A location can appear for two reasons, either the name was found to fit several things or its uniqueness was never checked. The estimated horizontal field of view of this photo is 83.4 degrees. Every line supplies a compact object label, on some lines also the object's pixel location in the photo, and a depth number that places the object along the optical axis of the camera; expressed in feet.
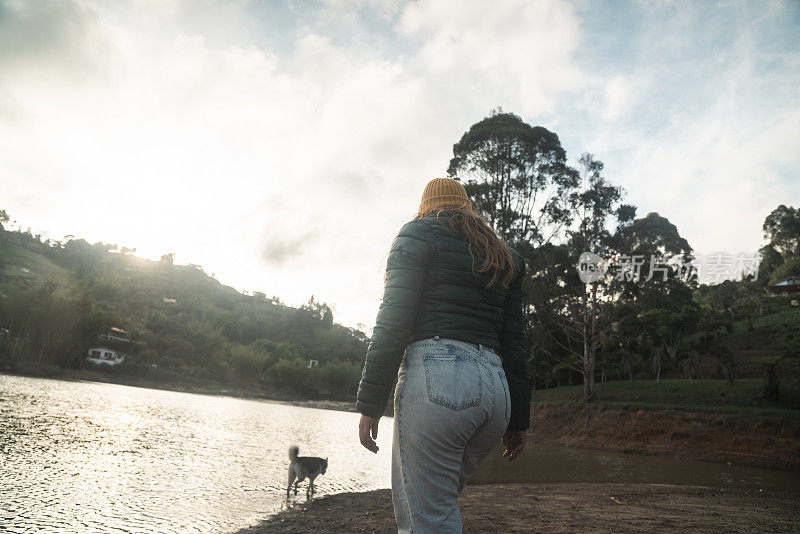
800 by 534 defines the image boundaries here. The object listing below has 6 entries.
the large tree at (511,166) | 64.59
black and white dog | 18.33
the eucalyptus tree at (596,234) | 68.95
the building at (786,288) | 113.09
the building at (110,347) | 140.26
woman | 4.59
